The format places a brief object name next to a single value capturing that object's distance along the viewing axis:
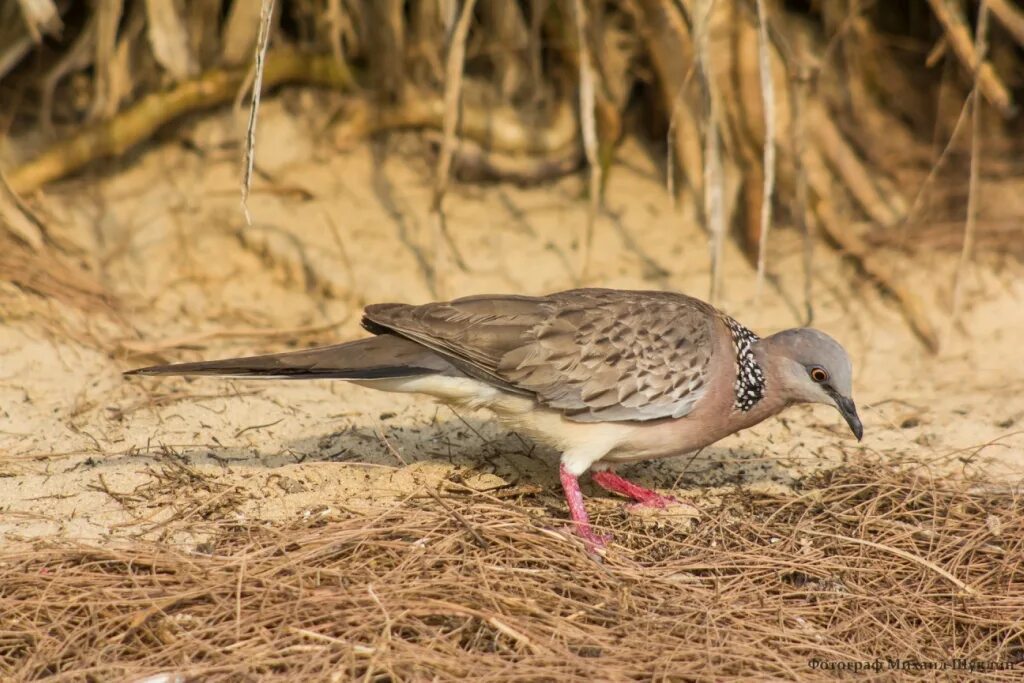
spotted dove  8.79
